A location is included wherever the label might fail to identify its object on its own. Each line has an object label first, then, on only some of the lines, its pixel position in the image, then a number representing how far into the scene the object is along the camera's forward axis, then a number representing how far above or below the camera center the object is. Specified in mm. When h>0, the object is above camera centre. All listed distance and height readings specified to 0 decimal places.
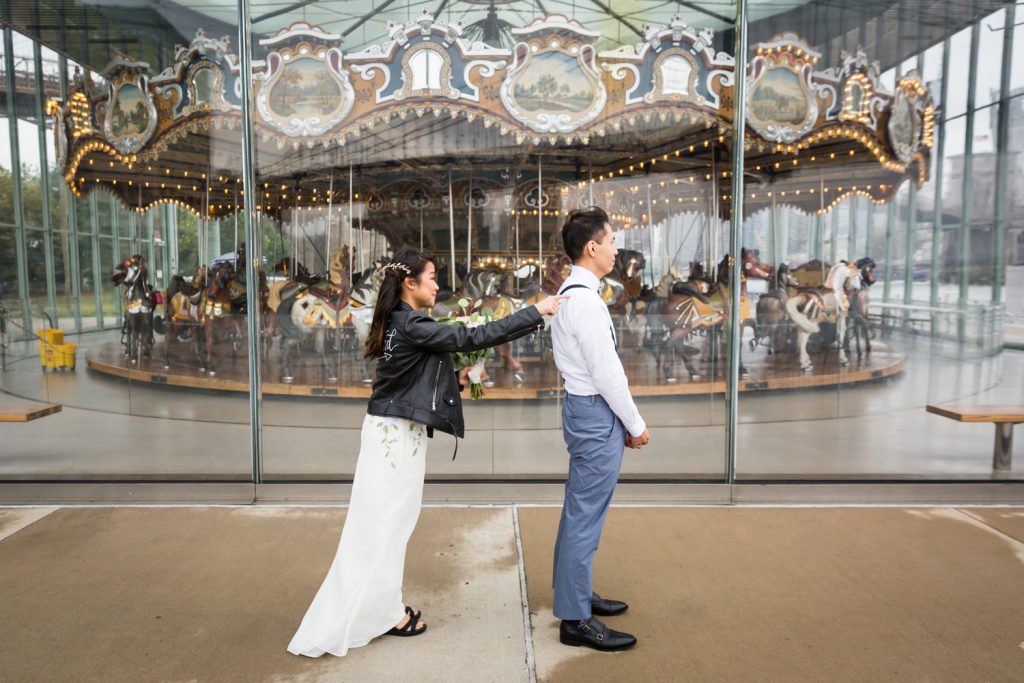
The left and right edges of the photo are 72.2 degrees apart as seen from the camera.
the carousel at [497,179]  5504 +1067
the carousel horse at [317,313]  6664 -247
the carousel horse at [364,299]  7715 -115
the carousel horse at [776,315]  7121 -298
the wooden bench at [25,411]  4766 -842
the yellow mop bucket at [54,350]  5871 -511
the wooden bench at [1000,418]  4922 -931
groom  2652 -530
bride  2676 -642
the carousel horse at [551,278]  7395 +103
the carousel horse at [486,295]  7473 -79
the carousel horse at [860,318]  7008 -328
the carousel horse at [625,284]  7375 +34
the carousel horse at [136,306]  5805 -139
